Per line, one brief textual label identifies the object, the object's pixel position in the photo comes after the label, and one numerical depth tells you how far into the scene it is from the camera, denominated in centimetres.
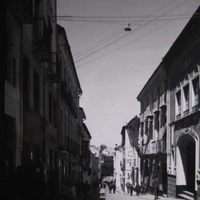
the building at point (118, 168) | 7485
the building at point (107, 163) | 14125
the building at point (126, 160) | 5859
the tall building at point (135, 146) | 4556
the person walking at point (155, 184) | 2475
